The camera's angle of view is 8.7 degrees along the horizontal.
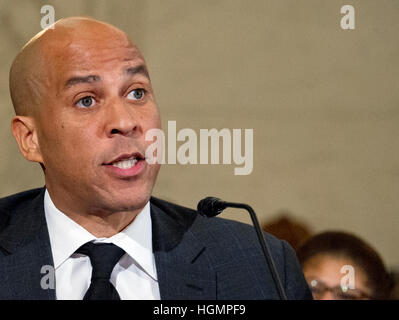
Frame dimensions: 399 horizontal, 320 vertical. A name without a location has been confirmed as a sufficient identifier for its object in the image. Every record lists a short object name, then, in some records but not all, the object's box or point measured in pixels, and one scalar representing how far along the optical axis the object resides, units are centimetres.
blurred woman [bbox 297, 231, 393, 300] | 328
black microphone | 295
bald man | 302
